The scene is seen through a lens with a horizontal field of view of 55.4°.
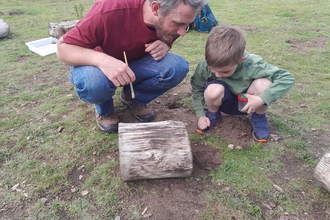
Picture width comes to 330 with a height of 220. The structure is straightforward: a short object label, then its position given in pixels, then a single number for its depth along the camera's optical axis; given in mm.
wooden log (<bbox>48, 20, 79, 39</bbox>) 5622
